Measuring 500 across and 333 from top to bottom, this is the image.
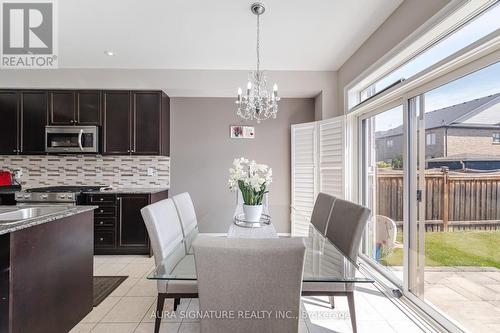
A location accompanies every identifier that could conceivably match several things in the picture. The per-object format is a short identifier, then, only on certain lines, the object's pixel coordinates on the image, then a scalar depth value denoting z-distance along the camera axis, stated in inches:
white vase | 82.5
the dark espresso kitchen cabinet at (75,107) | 141.9
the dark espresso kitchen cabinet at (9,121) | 140.8
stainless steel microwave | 138.9
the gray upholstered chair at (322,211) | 86.2
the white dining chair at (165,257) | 61.8
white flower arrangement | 79.5
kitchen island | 53.0
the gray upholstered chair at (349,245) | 63.5
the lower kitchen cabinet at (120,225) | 133.0
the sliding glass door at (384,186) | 98.6
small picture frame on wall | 163.3
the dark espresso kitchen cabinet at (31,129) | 141.5
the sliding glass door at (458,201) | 63.5
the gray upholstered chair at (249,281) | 39.0
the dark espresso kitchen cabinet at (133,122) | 142.9
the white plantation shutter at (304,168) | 146.3
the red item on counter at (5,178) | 139.3
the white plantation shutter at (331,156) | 130.7
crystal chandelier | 89.4
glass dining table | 51.1
